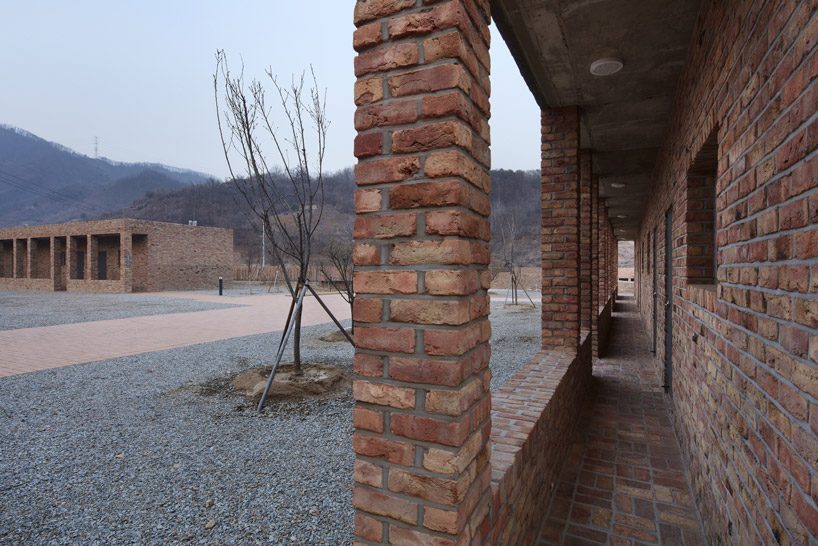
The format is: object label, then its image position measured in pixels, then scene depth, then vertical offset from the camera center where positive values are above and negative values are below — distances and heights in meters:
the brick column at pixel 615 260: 14.26 +0.38
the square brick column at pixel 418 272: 1.17 +0.00
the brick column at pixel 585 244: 5.77 +0.37
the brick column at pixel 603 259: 8.61 +0.27
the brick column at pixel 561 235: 4.17 +0.35
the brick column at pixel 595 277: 6.20 -0.09
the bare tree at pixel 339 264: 8.99 +0.21
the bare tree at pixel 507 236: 56.23 +4.96
